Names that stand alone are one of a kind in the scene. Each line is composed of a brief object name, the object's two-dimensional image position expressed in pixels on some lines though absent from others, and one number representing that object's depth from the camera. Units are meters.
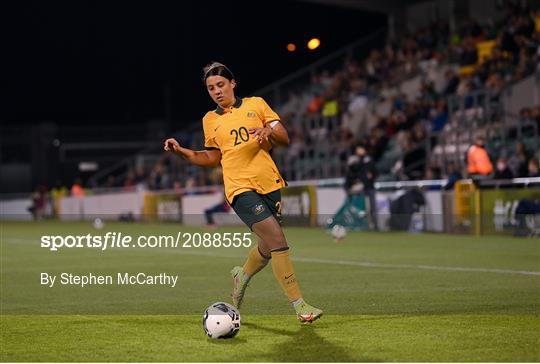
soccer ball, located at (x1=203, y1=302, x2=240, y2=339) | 8.80
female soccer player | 9.63
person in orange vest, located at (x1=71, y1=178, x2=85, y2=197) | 45.72
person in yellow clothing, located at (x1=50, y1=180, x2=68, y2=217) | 48.41
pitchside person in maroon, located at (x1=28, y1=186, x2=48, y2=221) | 46.41
